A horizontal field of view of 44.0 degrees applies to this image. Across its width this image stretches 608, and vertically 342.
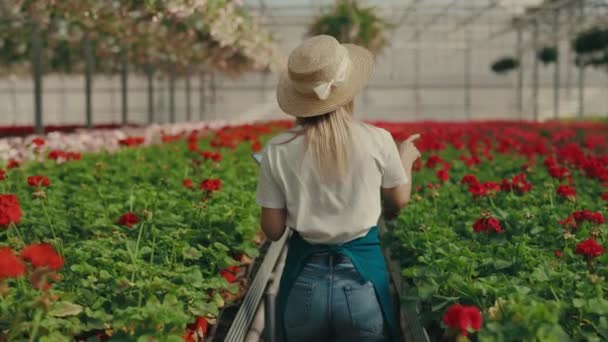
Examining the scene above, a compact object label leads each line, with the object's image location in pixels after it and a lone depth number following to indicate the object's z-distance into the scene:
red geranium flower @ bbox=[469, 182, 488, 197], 3.08
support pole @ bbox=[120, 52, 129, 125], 14.70
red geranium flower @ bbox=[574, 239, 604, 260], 2.15
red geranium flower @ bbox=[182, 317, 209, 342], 2.39
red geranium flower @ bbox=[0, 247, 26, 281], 1.57
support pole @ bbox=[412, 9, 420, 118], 27.19
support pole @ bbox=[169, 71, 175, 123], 18.98
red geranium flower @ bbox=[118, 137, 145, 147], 5.25
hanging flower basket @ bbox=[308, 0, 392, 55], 14.03
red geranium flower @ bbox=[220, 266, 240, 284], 2.93
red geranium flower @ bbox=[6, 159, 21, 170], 4.05
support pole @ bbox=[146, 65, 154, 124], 16.53
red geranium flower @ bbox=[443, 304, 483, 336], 1.52
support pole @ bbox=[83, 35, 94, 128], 11.93
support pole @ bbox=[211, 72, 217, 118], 24.05
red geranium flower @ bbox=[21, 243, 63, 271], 1.58
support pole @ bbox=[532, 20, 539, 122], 20.14
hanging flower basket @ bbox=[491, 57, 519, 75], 20.59
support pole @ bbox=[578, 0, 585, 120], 17.14
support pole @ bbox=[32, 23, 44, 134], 9.19
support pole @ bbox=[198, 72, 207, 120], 22.20
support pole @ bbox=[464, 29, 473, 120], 27.20
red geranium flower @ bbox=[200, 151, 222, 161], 4.25
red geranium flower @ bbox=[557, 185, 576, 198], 3.10
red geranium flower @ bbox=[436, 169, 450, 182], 3.81
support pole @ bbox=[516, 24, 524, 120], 21.61
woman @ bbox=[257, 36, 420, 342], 2.06
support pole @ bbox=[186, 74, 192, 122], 20.51
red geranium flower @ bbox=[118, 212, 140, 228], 2.65
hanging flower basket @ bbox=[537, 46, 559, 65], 17.06
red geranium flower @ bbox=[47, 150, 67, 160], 4.64
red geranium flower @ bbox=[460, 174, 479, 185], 3.24
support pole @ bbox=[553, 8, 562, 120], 18.83
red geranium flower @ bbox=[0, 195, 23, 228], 1.97
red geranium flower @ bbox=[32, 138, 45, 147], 4.86
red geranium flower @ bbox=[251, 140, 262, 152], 6.50
